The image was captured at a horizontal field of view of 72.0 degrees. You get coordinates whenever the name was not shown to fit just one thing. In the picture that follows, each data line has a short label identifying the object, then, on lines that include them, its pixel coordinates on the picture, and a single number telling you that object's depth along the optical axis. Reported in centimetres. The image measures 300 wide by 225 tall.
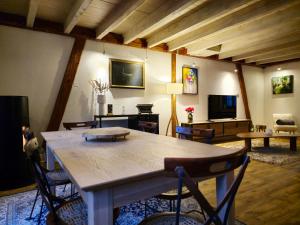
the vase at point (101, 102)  422
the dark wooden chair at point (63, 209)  108
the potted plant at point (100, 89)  426
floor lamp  516
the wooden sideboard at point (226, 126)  564
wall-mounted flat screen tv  636
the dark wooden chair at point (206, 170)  76
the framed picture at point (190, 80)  579
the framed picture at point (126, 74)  463
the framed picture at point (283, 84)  711
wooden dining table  81
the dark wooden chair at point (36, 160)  117
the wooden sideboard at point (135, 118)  435
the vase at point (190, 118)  559
